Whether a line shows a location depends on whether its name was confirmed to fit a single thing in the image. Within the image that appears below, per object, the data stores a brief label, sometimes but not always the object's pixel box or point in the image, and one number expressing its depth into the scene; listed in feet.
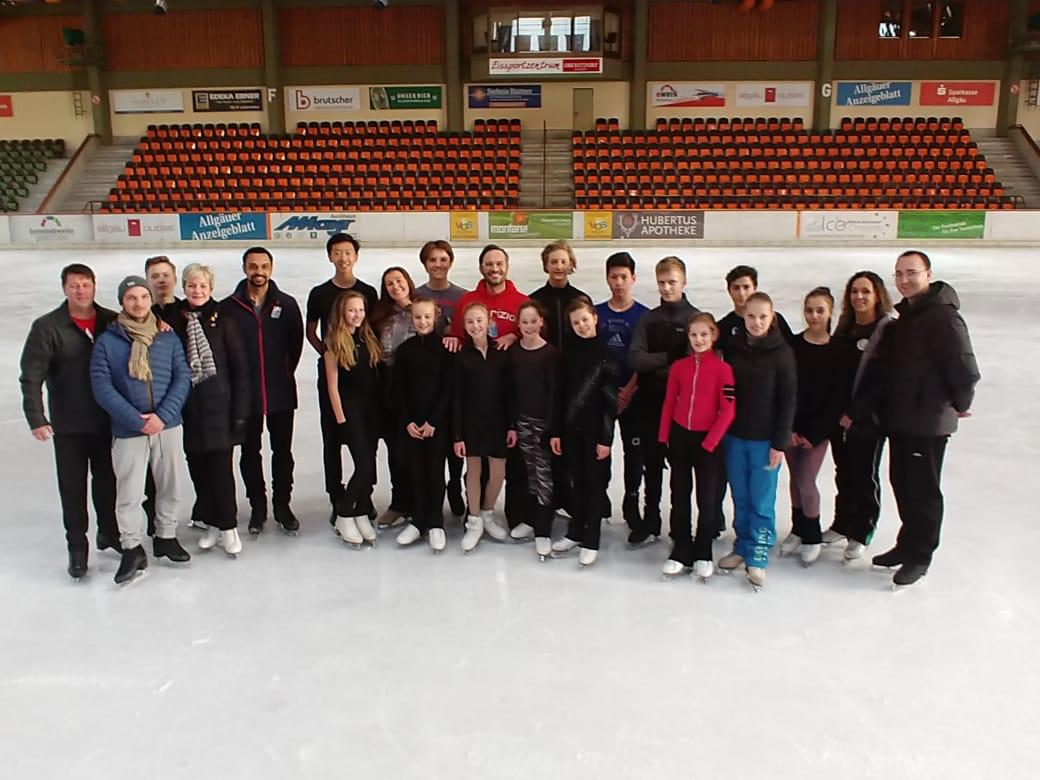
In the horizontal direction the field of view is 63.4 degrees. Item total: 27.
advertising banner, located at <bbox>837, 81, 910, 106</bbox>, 80.18
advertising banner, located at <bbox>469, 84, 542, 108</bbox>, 81.61
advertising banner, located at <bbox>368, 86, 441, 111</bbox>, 81.35
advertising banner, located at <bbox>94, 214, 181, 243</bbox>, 65.77
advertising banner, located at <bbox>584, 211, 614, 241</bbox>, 65.36
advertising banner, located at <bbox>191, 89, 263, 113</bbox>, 82.33
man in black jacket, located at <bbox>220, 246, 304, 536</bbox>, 13.12
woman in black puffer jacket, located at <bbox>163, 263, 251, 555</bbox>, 12.46
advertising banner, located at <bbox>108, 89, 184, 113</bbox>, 82.94
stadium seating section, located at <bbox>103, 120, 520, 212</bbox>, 71.46
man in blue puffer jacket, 11.52
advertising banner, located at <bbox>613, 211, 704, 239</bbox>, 64.85
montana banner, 65.87
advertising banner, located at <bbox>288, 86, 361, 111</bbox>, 81.87
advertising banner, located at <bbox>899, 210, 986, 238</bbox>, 64.34
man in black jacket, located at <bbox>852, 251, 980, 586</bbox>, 11.25
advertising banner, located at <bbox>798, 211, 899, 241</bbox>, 64.34
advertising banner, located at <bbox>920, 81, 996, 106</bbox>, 80.23
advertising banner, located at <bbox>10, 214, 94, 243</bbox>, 64.59
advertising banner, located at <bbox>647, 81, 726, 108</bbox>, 80.43
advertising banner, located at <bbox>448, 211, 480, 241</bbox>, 65.87
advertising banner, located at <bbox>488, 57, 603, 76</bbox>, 77.10
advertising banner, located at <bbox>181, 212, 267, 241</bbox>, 65.87
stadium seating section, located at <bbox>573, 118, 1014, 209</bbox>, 68.69
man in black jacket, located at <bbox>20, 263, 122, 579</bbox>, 11.45
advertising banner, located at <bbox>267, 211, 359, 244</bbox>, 65.46
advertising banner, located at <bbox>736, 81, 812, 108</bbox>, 80.18
